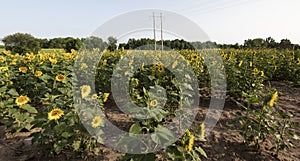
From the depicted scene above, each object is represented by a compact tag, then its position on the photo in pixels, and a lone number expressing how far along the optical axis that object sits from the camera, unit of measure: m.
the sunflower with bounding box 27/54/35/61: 4.19
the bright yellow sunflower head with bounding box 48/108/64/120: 1.99
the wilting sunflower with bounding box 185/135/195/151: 1.52
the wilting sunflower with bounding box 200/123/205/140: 1.70
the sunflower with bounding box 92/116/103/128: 1.89
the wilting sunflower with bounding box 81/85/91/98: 1.98
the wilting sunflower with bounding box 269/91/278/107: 2.00
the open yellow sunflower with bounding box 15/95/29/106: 2.38
